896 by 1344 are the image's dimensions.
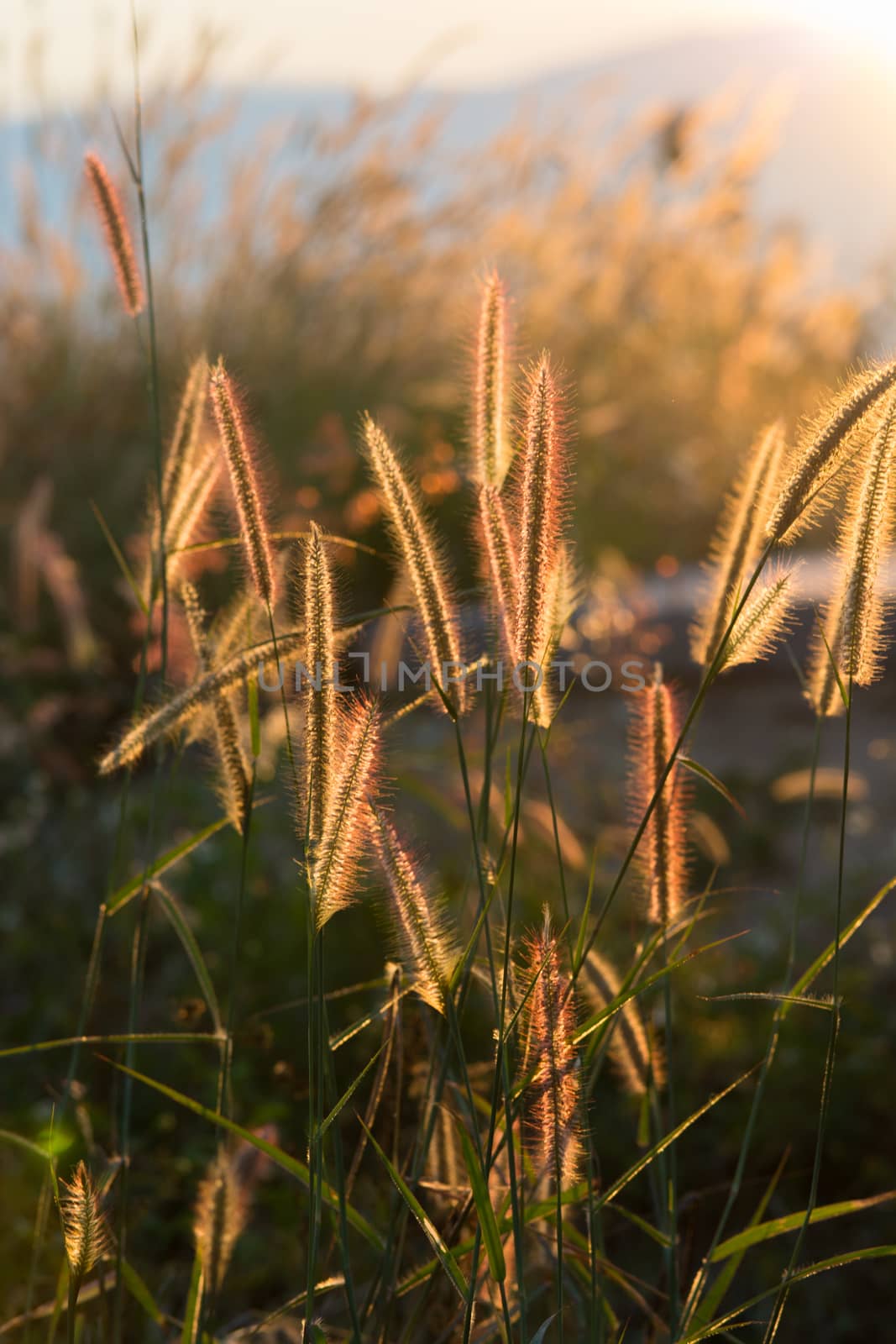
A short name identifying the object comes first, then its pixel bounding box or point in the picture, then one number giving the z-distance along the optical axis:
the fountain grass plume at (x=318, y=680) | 1.14
